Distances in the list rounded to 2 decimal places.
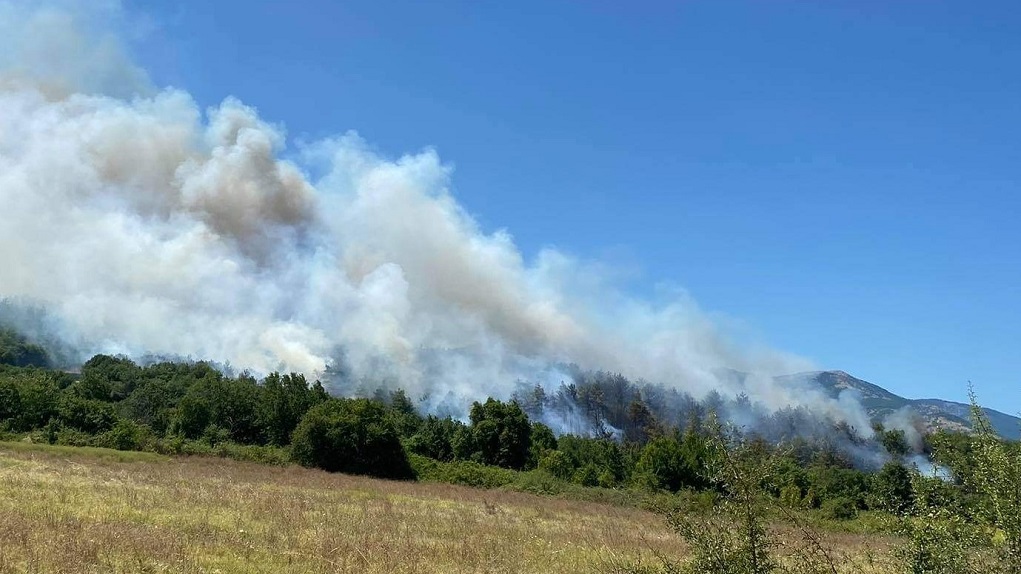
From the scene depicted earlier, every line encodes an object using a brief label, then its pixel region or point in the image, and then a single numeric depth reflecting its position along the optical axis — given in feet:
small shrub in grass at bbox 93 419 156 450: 199.82
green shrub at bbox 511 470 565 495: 196.10
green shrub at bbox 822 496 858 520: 203.77
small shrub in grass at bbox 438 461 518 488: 214.36
